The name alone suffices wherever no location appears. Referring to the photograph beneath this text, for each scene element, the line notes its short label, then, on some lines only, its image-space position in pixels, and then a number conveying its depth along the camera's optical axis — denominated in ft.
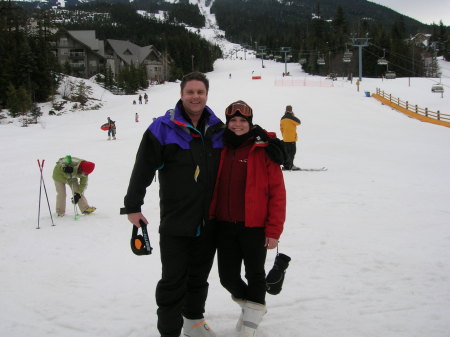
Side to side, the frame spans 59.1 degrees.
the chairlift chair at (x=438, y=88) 130.21
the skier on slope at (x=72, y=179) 22.24
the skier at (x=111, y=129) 66.33
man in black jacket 9.02
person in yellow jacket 34.40
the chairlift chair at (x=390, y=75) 166.71
